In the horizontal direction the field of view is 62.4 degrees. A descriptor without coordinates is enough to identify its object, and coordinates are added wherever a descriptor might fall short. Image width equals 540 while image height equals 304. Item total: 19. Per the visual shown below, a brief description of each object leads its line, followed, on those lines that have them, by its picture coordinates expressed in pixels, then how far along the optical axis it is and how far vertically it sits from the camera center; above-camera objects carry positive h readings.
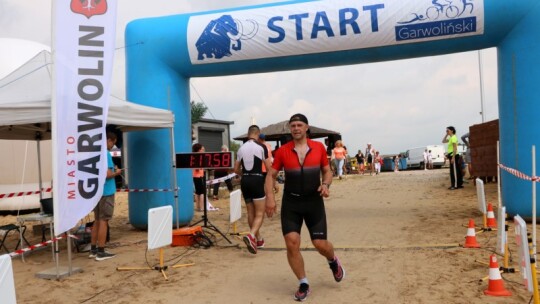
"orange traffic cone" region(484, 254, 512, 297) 4.10 -1.23
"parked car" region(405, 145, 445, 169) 33.41 -0.27
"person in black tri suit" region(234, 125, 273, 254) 6.60 -0.26
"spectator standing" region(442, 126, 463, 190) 12.59 -0.18
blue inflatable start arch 7.31 +1.92
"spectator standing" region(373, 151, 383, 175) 26.61 -0.45
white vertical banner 4.86 +0.71
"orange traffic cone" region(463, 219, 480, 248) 5.93 -1.16
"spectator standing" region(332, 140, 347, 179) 19.73 +0.06
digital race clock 7.12 -0.01
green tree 53.97 +6.23
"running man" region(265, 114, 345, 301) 4.33 -0.38
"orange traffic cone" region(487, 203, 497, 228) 6.98 -1.07
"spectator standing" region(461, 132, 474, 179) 15.28 +0.01
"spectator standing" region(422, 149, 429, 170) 31.33 -0.38
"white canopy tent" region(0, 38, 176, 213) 5.56 +0.77
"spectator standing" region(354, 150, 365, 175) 27.27 -0.38
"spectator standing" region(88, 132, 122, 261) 6.19 -0.69
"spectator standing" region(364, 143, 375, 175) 26.61 +0.02
